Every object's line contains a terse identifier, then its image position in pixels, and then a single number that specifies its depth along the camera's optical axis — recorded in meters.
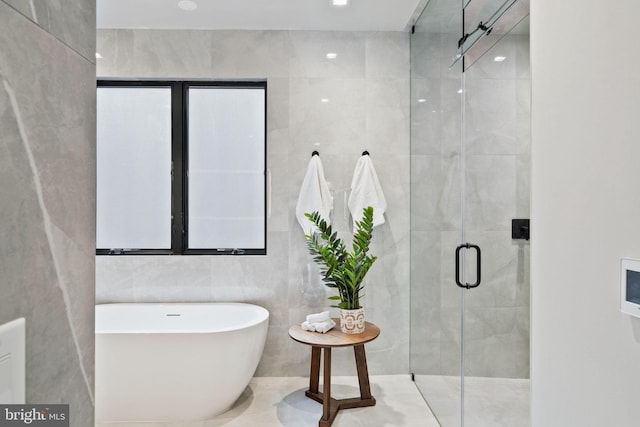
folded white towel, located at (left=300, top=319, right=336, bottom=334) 2.44
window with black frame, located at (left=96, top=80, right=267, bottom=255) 3.07
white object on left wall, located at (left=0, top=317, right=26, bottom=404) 0.44
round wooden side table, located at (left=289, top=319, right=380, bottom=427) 2.29
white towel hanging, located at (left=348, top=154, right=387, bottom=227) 2.86
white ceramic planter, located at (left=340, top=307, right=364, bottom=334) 2.43
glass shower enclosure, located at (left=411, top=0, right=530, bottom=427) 1.41
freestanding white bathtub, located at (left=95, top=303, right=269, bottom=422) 2.22
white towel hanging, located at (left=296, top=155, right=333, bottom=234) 2.87
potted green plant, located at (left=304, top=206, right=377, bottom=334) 2.45
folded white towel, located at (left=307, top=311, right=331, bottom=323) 2.53
